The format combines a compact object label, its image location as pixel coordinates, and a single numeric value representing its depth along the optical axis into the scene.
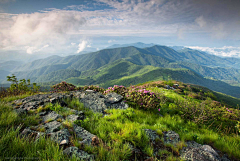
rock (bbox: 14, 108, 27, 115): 4.85
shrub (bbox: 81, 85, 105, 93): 11.62
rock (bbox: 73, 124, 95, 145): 3.47
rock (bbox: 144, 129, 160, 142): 4.00
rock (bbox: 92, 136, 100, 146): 3.33
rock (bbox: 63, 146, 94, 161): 2.75
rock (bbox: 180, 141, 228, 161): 3.13
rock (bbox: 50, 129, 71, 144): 3.27
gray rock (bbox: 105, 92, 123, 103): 7.57
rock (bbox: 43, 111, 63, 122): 4.79
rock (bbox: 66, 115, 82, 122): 4.84
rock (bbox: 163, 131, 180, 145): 4.06
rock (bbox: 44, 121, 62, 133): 3.83
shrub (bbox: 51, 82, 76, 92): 10.97
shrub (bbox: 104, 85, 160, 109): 6.90
